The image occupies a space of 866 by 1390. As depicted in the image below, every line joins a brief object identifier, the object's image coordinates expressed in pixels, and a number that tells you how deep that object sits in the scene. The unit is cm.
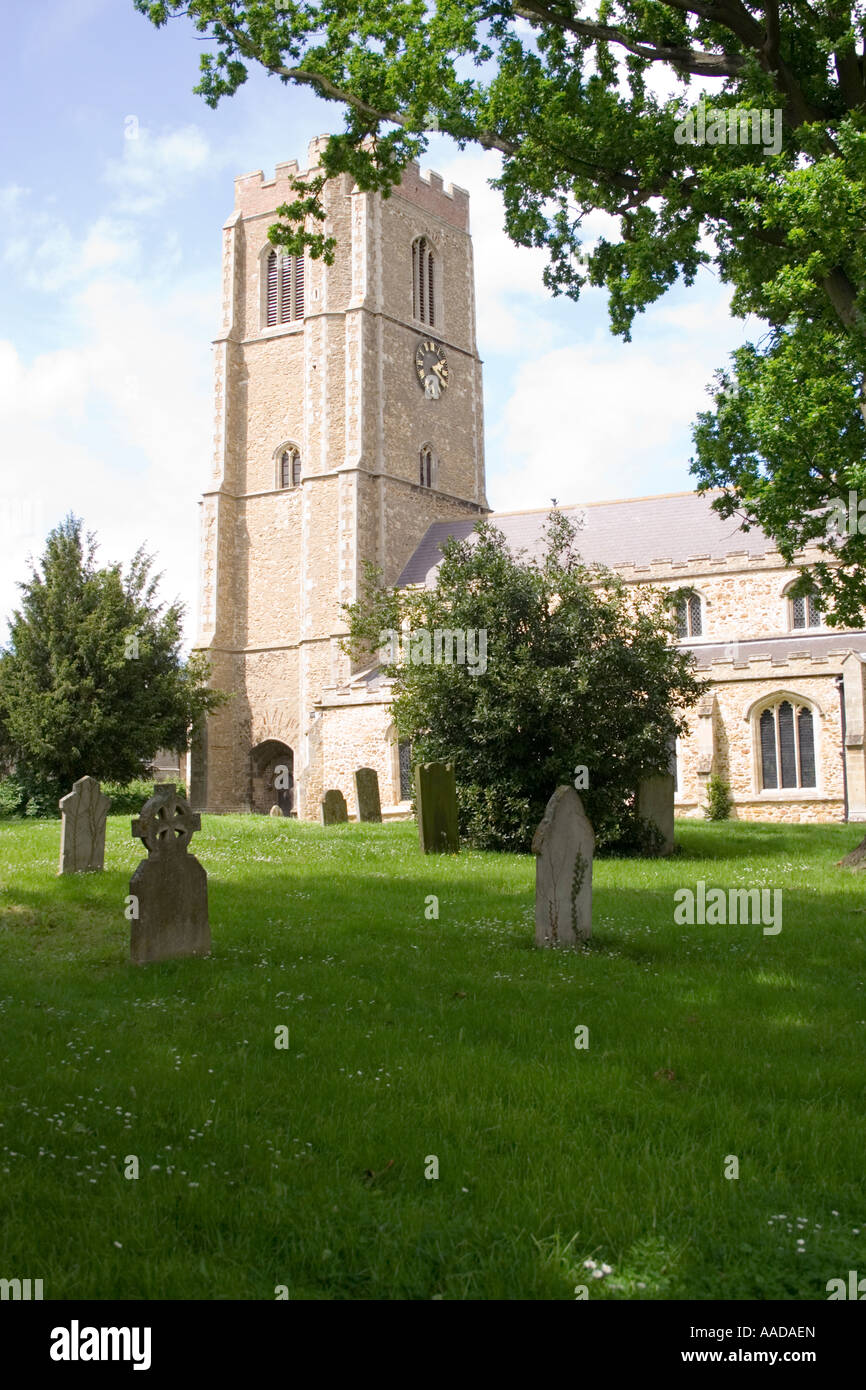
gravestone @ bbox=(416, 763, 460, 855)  1410
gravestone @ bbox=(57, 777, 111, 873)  1091
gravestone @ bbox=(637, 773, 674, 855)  1538
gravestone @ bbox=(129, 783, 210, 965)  701
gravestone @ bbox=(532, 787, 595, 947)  762
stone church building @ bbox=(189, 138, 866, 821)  2959
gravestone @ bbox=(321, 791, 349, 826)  2088
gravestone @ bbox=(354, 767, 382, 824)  2062
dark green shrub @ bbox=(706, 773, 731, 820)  2461
